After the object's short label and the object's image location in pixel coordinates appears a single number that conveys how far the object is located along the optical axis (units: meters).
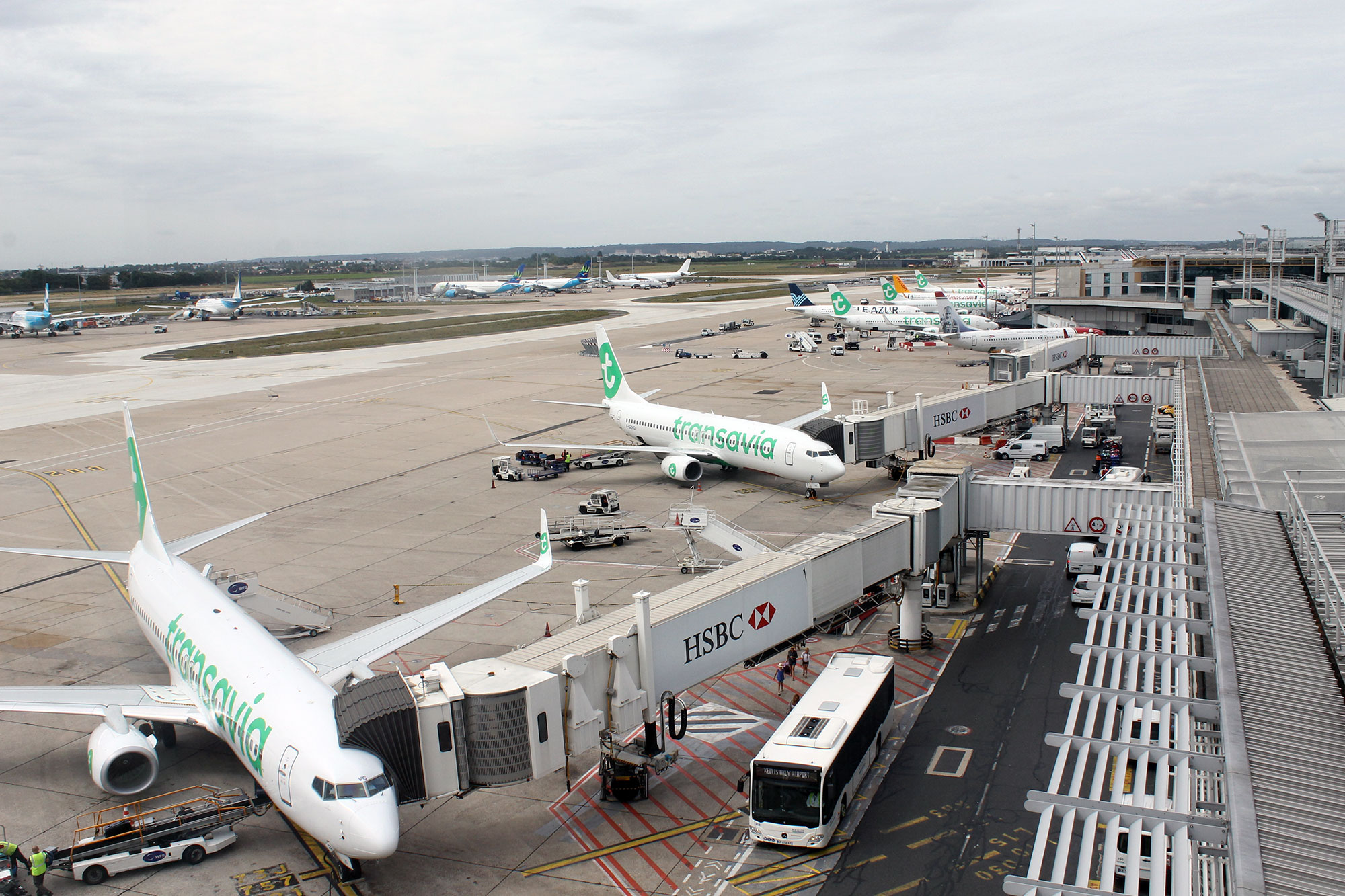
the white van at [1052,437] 69.06
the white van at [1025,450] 66.56
